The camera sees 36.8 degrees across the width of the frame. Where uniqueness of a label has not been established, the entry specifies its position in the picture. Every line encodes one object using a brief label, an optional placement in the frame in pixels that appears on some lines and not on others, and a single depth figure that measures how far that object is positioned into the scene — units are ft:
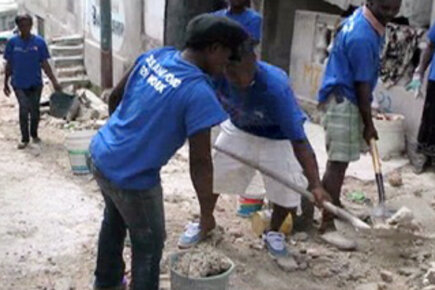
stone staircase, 40.66
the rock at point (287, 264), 14.64
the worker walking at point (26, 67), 26.37
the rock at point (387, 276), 14.19
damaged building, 21.91
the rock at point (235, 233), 16.21
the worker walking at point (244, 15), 18.19
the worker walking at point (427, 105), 19.75
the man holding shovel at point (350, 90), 14.66
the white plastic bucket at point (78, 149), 21.77
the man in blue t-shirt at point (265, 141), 13.15
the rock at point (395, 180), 20.17
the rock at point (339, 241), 15.53
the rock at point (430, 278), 13.57
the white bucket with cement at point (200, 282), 11.56
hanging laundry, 21.67
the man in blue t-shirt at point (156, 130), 9.86
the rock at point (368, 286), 13.83
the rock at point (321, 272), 14.49
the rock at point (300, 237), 16.01
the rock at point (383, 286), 13.88
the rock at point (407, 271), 14.43
